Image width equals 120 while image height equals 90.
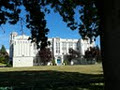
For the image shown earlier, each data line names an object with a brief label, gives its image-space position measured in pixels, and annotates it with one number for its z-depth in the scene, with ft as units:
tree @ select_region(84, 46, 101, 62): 141.36
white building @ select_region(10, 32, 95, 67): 132.92
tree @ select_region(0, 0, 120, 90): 7.65
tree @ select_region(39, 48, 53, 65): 135.51
